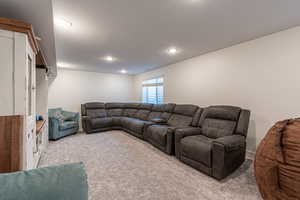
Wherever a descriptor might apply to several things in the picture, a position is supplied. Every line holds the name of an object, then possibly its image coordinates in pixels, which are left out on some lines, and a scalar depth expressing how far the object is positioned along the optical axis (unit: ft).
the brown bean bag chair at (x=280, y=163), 3.67
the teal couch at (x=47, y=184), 1.80
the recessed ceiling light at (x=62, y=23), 6.68
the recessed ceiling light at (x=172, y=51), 10.75
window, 17.45
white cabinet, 4.05
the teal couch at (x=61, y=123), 12.84
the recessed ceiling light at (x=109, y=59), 12.94
